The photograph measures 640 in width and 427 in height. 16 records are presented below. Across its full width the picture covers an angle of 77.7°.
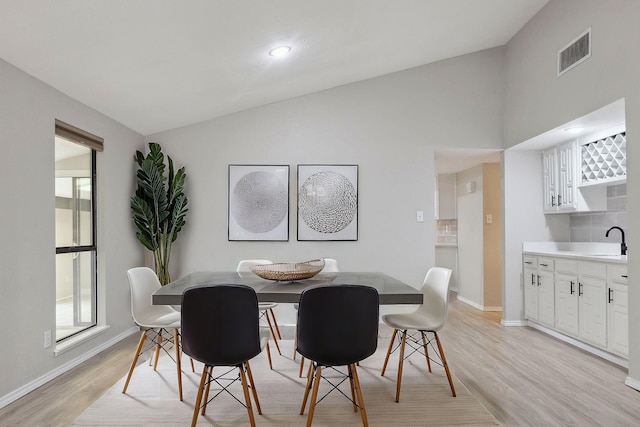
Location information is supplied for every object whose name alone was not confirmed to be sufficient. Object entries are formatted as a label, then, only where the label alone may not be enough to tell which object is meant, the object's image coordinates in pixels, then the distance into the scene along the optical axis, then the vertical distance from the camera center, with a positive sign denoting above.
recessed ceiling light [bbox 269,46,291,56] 3.34 +1.44
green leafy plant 4.27 +0.15
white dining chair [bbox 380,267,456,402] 2.69 -0.72
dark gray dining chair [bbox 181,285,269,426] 2.08 -0.57
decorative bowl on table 2.69 -0.36
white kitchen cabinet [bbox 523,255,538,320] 4.42 -0.78
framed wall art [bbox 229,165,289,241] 4.59 +0.19
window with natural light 3.28 -0.11
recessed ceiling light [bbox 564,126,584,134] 3.73 +0.84
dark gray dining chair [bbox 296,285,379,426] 2.10 -0.57
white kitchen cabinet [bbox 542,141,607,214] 4.11 +0.33
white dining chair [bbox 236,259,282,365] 3.85 -0.44
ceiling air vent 3.35 +1.46
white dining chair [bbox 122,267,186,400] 2.70 -0.69
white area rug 2.32 -1.18
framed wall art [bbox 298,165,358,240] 4.60 +0.10
